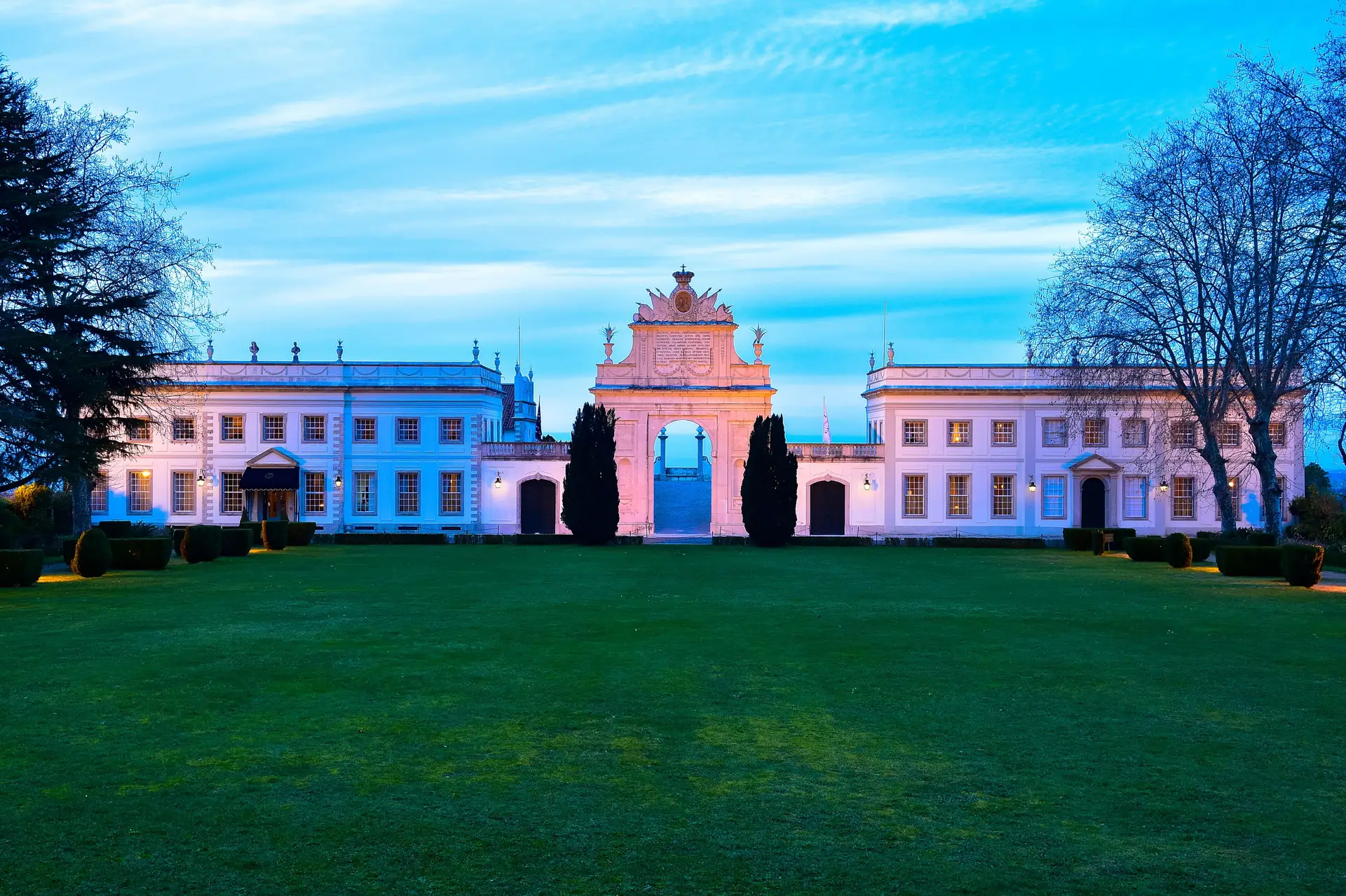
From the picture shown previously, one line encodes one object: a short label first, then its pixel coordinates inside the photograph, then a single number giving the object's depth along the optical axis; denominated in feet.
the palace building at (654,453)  172.04
